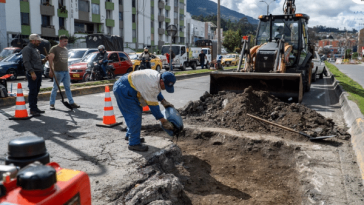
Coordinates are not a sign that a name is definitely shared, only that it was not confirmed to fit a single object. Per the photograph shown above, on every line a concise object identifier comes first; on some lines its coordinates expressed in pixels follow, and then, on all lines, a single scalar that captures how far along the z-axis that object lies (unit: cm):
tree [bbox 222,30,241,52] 6669
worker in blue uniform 413
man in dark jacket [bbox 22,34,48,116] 677
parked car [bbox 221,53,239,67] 3159
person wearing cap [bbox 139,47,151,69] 1449
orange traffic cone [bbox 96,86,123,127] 612
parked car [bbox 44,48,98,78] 1574
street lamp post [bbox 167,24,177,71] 1580
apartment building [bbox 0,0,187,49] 3125
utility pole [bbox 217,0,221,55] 2308
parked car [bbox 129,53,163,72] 1870
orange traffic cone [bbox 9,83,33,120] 645
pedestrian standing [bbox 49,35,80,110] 763
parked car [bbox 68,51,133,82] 1394
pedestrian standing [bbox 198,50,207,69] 2572
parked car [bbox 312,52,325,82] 1532
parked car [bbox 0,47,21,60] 1841
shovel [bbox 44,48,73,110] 743
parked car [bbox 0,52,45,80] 1577
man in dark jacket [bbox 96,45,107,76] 1348
